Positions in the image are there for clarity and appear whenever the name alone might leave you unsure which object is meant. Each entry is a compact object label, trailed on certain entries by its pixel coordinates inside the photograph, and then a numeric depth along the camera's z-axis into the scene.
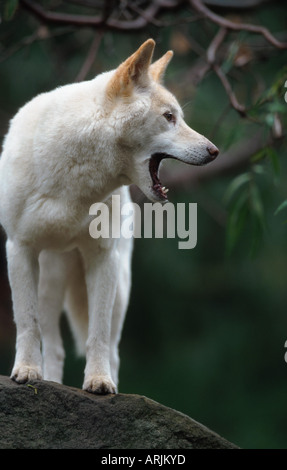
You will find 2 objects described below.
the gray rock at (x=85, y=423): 7.32
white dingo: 8.02
